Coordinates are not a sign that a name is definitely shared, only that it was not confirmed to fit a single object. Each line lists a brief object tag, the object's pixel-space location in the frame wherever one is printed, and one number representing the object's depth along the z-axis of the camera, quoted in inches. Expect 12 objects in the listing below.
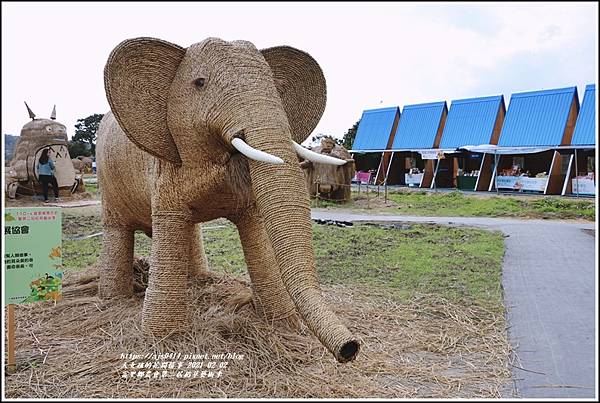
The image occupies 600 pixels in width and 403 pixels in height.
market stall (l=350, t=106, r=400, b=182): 805.2
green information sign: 114.2
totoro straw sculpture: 460.4
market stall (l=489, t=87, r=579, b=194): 616.1
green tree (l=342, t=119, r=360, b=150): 1193.2
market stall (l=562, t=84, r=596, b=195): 570.6
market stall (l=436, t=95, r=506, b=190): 706.8
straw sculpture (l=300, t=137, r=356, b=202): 519.8
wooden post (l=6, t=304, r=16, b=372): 117.1
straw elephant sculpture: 99.2
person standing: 467.2
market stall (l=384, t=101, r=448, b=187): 757.3
